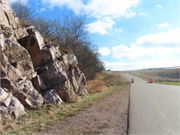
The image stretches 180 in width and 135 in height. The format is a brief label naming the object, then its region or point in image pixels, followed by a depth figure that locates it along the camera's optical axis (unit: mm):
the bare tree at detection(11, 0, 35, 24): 20578
